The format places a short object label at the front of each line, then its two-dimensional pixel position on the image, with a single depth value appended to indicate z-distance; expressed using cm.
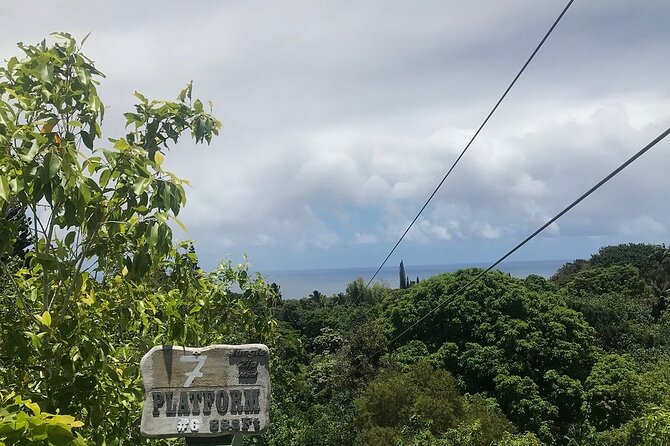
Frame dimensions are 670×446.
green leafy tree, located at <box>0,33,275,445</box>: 242
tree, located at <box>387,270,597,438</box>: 1688
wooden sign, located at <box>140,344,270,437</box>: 345
